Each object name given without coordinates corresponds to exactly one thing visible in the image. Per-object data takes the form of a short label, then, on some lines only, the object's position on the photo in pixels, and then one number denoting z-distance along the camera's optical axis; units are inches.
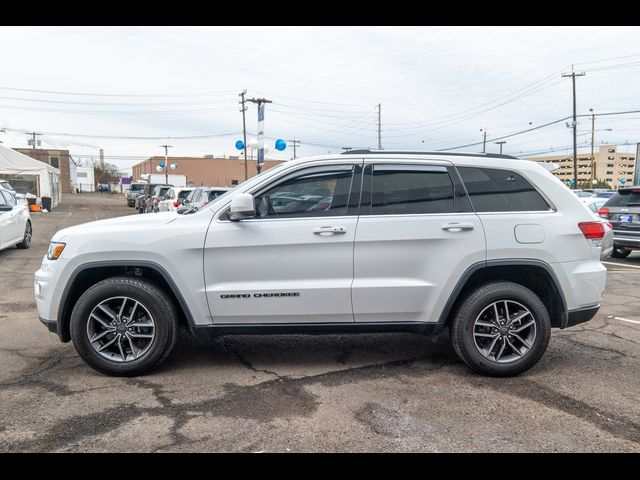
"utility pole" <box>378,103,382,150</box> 2206.2
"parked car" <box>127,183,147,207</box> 1501.0
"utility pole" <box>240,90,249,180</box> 1988.2
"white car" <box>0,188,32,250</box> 434.3
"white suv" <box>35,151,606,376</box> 163.9
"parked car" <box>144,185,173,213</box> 930.0
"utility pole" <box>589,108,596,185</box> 2145.7
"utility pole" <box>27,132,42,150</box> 3511.3
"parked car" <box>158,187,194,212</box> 693.4
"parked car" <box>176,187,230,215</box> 537.5
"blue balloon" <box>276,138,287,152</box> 978.8
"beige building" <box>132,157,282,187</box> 3403.1
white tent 1130.0
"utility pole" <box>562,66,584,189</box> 1560.2
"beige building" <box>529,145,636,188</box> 4414.1
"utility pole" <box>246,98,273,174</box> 968.3
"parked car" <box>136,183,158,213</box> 1131.6
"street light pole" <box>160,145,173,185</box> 3129.9
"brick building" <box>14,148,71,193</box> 3069.9
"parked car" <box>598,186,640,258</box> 422.0
